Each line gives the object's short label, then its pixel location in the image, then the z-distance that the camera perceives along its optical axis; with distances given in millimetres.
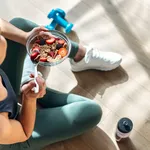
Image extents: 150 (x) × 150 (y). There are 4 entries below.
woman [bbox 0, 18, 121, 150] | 931
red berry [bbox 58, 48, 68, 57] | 1205
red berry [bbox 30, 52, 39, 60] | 1145
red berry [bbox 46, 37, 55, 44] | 1200
